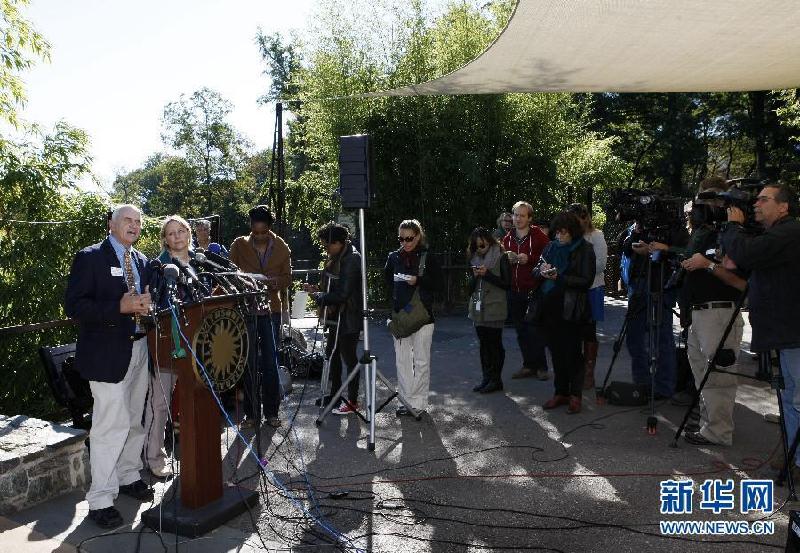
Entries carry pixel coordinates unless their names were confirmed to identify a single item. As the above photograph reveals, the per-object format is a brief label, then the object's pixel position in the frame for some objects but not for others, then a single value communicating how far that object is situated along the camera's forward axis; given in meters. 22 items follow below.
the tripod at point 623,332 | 5.64
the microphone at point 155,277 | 3.55
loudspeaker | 4.94
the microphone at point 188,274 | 3.59
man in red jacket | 6.54
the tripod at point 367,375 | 4.80
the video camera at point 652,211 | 4.98
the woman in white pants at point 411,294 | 5.48
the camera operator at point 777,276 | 3.75
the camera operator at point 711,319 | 4.54
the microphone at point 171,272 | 3.23
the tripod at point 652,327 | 4.86
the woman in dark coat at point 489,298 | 6.09
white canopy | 4.50
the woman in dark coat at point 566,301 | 5.41
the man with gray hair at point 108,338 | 3.50
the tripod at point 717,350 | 4.09
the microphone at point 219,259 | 4.50
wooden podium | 3.43
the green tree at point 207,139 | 37.50
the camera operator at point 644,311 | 5.17
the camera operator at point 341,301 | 5.38
